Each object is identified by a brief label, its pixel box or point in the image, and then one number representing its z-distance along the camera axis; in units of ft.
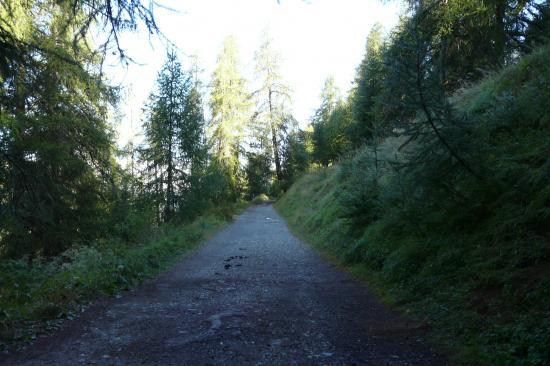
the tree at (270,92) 145.59
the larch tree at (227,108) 118.73
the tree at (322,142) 132.67
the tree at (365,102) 82.23
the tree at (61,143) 34.66
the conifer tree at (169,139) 66.44
